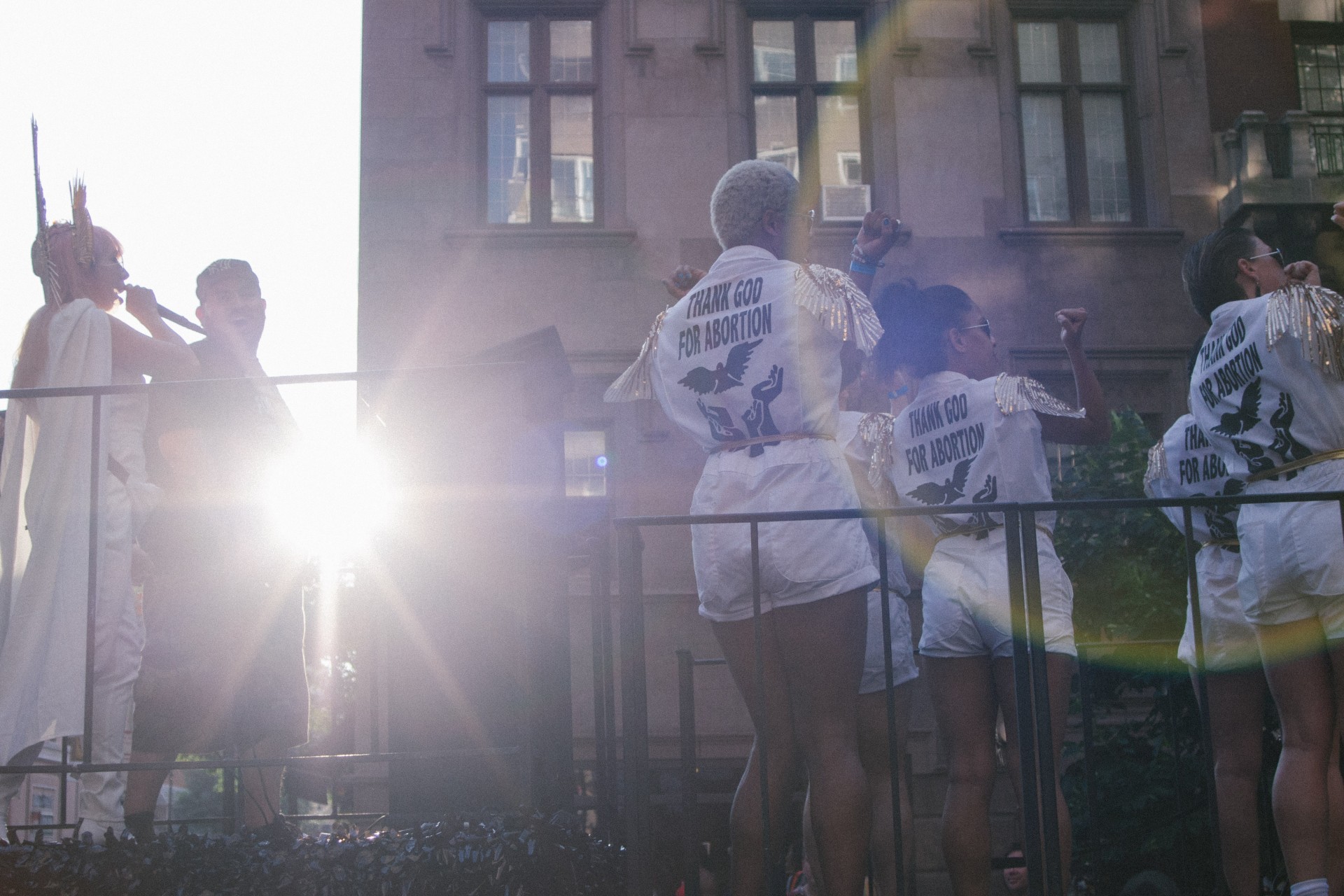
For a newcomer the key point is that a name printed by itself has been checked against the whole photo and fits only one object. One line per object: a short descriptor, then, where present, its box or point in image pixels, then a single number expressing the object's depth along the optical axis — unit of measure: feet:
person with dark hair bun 12.02
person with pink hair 11.91
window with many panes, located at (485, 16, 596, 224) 41.91
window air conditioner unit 42.14
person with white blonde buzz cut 10.61
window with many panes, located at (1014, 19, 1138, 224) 43.09
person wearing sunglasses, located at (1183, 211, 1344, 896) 11.28
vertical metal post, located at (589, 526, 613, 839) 13.56
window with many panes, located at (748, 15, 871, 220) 43.06
